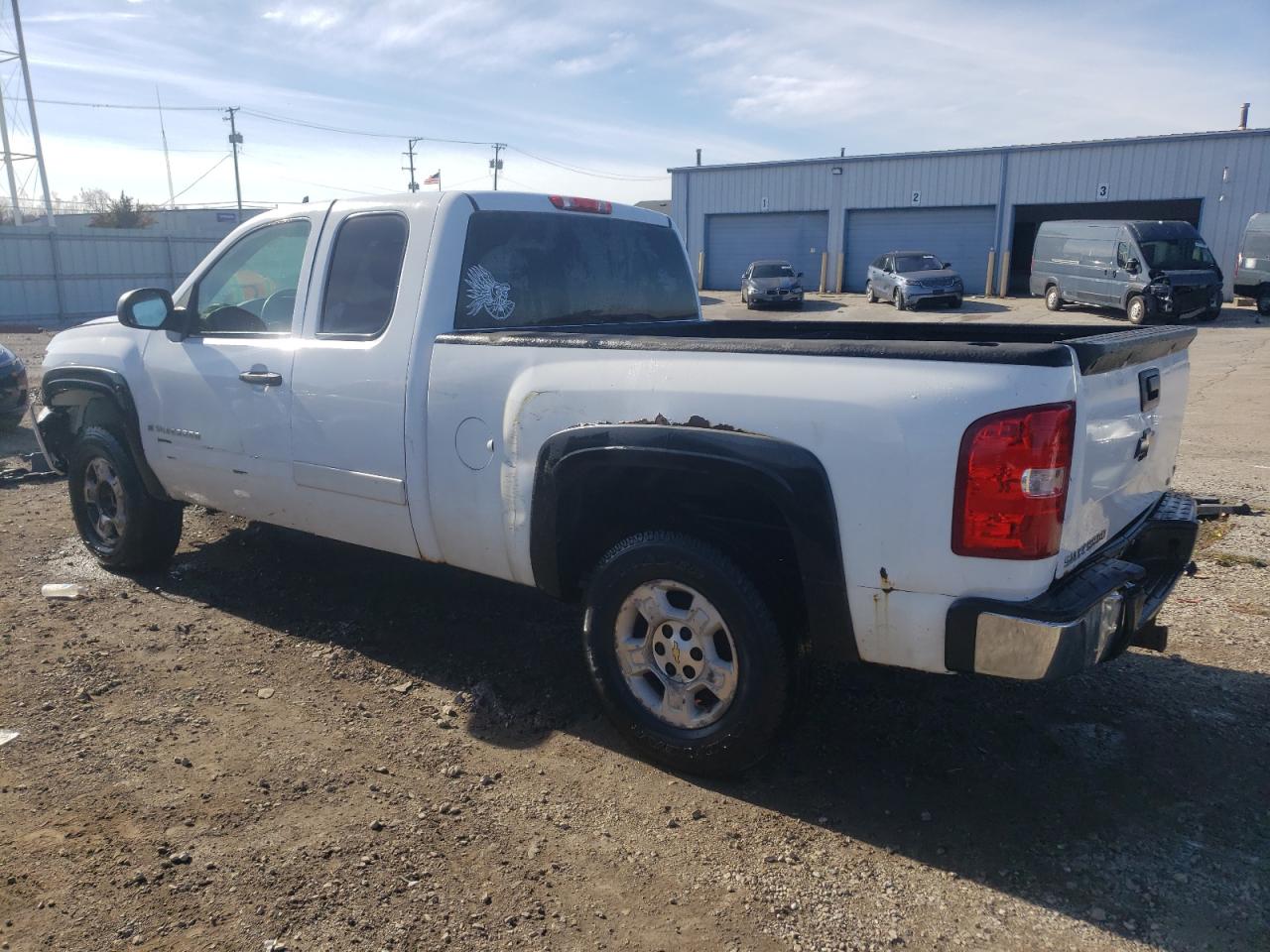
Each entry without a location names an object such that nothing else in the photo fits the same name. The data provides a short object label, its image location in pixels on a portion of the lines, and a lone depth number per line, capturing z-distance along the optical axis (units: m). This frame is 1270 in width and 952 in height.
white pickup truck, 2.79
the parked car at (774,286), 28.98
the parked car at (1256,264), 24.83
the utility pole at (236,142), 57.88
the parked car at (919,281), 27.00
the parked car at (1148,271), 22.50
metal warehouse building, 29.64
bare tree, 44.25
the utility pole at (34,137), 34.62
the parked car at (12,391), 10.25
